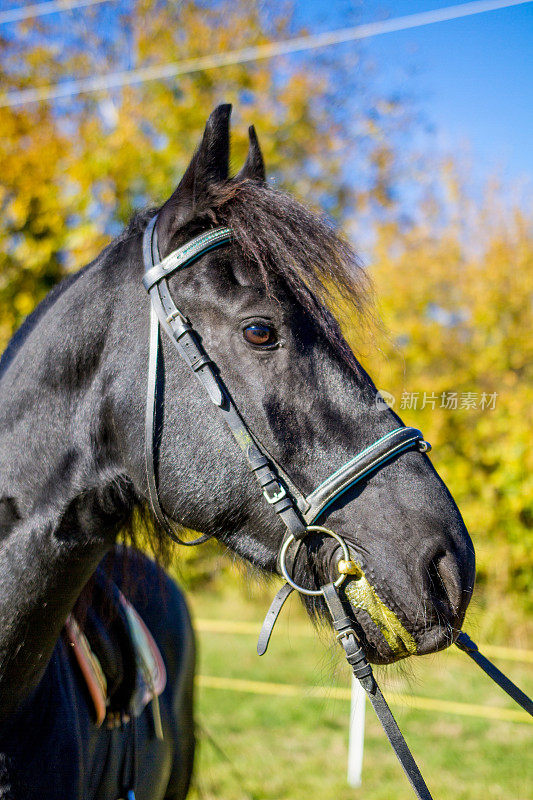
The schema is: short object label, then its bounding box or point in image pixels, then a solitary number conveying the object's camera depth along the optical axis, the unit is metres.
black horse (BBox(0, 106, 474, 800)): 1.37
